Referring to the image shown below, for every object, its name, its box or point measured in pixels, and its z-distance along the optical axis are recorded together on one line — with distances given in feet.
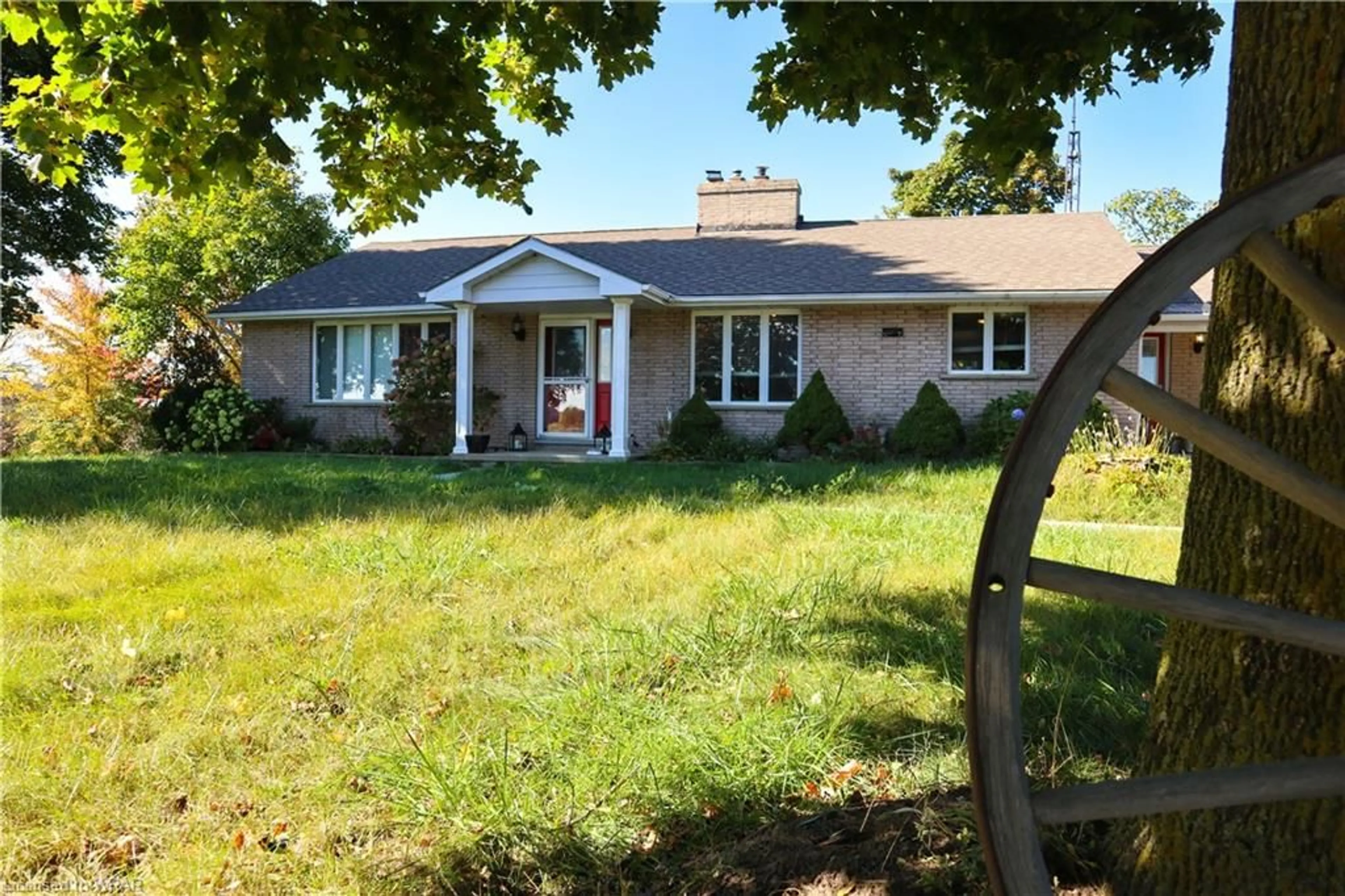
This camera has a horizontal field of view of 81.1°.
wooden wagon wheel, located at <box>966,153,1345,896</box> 3.47
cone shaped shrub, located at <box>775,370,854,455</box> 42.65
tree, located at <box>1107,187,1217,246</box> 136.46
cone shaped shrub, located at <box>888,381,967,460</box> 40.47
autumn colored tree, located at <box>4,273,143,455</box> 74.13
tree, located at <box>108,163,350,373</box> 75.82
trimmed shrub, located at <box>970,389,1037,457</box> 39.14
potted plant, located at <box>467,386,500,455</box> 49.78
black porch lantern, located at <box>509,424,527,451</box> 49.62
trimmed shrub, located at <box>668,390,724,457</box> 43.86
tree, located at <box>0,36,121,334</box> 57.11
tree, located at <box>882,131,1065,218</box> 95.91
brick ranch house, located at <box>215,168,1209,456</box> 43.19
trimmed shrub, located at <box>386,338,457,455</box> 48.34
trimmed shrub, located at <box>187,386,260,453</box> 50.44
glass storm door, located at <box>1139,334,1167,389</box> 50.93
